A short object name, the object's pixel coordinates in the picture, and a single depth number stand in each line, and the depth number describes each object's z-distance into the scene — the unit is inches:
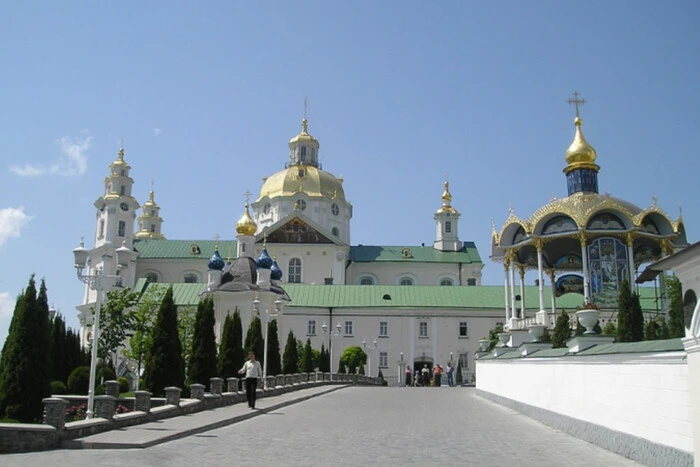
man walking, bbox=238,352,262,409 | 754.8
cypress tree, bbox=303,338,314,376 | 1659.7
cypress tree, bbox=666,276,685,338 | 905.2
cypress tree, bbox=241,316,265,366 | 1178.6
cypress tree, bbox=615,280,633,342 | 954.7
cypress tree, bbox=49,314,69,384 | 1030.4
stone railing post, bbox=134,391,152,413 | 577.3
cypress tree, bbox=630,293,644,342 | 956.6
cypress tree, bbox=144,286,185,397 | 719.1
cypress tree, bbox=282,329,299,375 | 1425.0
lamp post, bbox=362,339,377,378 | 2330.2
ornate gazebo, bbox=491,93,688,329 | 1488.7
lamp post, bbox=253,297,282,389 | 1024.2
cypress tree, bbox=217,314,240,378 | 997.8
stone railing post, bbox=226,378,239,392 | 853.8
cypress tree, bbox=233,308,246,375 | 1008.9
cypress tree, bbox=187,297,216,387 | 855.1
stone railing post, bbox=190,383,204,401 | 721.0
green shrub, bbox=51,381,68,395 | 844.6
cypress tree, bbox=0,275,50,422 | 491.2
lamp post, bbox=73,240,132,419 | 526.0
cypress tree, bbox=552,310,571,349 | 1147.6
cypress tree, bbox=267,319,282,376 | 1247.9
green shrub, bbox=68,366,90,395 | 877.2
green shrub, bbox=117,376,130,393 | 887.1
